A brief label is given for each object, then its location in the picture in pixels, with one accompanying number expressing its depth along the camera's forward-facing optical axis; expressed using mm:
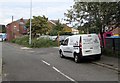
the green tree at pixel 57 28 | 22453
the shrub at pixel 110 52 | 6683
